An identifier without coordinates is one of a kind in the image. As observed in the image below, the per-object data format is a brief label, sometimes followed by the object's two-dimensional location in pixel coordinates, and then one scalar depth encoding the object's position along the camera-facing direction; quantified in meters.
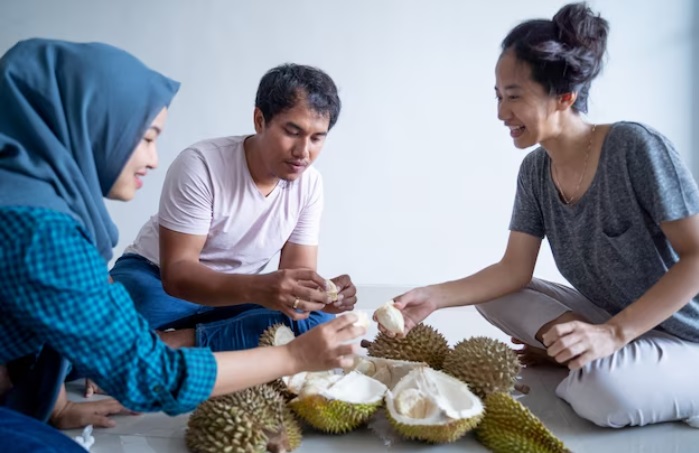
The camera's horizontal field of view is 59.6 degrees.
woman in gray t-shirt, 1.45
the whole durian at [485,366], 1.42
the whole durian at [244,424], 1.24
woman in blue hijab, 0.90
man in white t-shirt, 1.74
